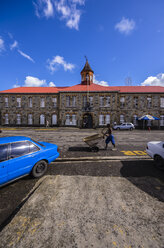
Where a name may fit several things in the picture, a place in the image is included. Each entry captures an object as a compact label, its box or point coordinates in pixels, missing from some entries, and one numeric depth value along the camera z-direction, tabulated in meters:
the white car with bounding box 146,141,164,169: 4.16
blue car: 2.90
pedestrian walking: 6.77
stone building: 21.95
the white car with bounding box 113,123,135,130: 19.31
